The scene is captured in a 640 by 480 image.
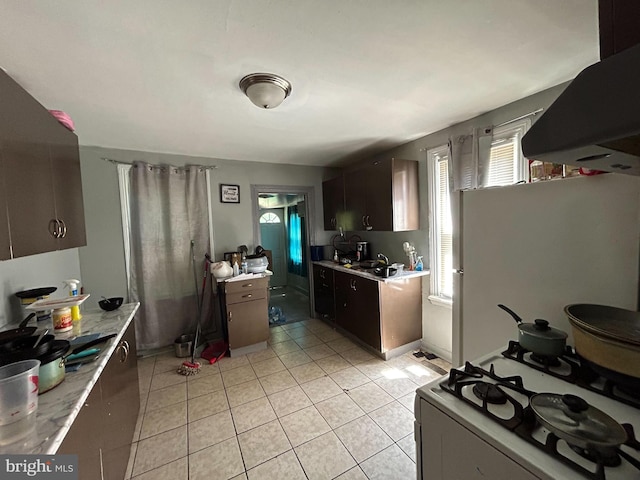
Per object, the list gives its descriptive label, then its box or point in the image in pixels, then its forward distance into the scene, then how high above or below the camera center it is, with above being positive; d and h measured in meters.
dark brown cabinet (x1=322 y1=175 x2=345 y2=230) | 3.51 +0.40
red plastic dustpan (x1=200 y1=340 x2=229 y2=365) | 2.75 -1.38
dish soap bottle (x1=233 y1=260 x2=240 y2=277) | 2.93 -0.45
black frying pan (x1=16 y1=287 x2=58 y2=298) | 1.54 -0.33
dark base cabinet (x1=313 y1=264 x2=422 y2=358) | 2.60 -0.95
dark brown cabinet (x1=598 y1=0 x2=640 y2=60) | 0.55 +0.44
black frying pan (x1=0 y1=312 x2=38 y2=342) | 1.14 -0.44
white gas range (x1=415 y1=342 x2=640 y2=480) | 0.55 -0.56
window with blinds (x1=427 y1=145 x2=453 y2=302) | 2.55 +0.00
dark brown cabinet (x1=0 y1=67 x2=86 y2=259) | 0.93 +0.29
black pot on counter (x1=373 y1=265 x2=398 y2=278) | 2.63 -0.49
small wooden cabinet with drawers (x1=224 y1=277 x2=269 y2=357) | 2.78 -0.96
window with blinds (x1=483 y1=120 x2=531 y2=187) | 1.95 +0.54
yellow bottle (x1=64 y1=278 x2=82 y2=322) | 1.80 -0.35
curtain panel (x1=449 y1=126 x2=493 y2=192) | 2.15 +0.59
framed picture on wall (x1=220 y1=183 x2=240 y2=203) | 3.23 +0.53
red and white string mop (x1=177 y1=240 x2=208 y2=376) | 2.51 -1.36
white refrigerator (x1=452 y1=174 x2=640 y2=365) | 0.97 -0.16
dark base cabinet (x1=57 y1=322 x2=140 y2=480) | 0.93 -0.88
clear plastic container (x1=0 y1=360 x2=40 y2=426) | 0.76 -0.49
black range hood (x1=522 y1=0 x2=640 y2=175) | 0.46 +0.21
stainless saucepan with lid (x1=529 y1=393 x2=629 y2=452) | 0.55 -0.50
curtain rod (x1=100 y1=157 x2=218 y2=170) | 2.70 +0.85
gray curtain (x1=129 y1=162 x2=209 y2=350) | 2.84 -0.12
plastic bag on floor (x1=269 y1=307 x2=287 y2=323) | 3.75 -1.31
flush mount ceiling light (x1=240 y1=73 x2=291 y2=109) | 1.47 +0.89
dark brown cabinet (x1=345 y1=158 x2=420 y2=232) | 2.68 +0.35
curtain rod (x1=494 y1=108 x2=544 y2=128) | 1.82 +0.81
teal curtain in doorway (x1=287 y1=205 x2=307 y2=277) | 4.52 -0.28
